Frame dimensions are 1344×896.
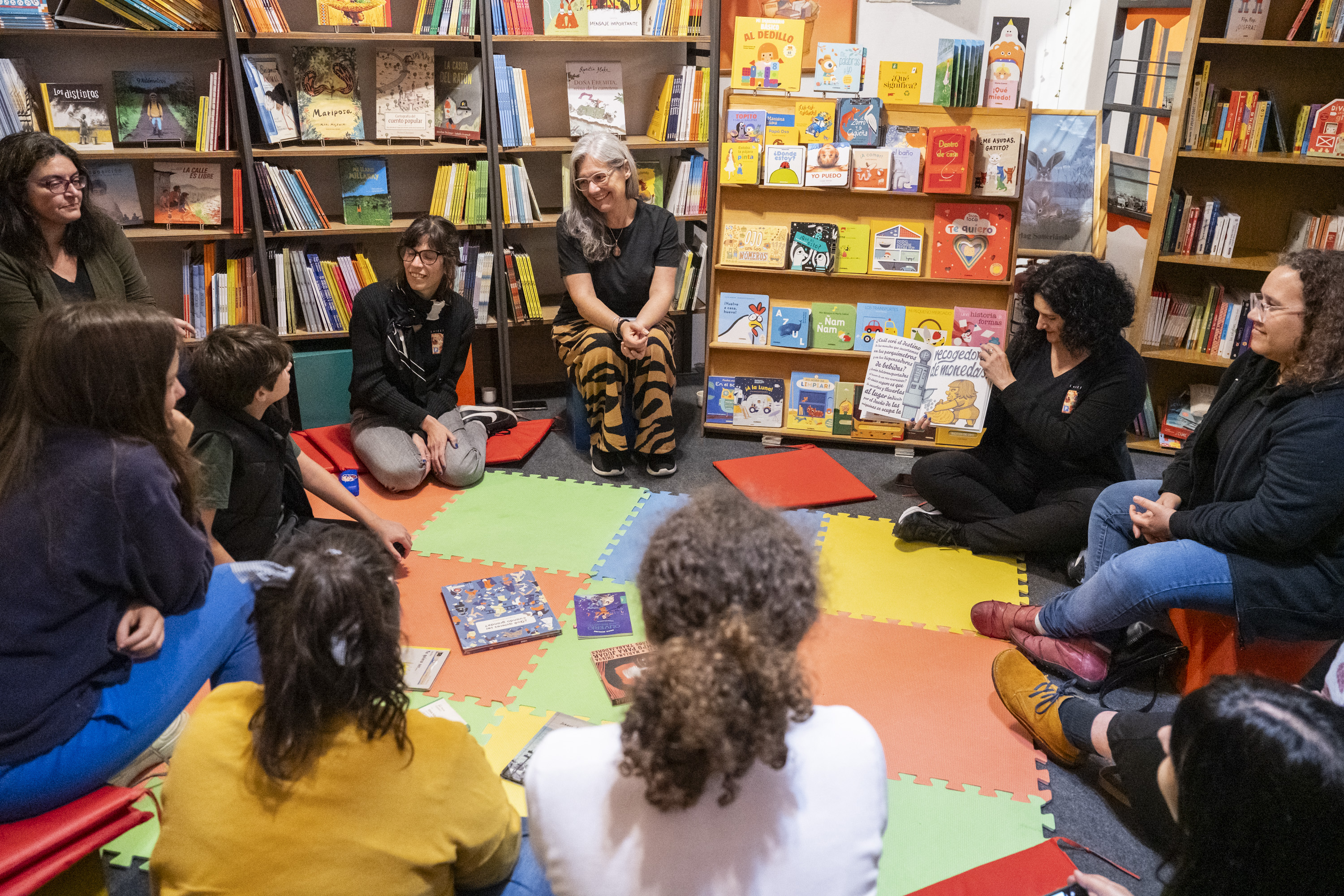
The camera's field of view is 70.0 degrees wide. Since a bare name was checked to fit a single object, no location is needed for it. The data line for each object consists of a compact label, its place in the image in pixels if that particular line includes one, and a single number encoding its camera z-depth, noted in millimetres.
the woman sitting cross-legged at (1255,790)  1187
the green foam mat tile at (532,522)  3234
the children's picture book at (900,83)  3816
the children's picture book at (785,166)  3846
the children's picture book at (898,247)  3873
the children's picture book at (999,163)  3697
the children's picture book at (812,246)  3902
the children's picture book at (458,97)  4055
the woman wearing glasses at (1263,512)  2199
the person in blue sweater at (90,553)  1656
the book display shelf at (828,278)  3812
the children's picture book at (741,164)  3877
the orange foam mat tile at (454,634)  2572
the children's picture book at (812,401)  4117
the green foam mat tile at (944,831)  2029
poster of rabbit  4078
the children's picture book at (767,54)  3812
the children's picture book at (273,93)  3814
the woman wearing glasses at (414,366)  3564
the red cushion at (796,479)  3652
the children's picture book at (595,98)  4227
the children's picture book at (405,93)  4008
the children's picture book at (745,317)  4062
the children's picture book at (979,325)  3887
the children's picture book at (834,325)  4016
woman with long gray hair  3768
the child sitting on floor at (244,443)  2598
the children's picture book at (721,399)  4195
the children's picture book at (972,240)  3791
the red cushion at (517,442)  3947
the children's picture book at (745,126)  3850
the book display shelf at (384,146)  3842
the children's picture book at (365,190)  4066
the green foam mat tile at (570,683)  2496
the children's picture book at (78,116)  3723
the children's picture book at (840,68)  3773
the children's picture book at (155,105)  3816
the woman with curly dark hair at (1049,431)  2994
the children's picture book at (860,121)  3758
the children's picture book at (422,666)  2537
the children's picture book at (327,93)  3902
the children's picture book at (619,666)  2523
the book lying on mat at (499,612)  2742
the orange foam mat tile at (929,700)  2318
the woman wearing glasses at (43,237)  2988
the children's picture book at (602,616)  2797
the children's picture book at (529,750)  2217
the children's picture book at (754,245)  3980
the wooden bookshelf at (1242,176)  3709
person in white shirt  1076
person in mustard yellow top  1297
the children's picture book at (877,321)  3963
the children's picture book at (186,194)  3943
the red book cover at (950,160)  3689
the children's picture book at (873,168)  3783
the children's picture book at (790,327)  4039
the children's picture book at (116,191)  3885
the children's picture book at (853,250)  3904
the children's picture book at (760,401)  4176
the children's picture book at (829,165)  3807
